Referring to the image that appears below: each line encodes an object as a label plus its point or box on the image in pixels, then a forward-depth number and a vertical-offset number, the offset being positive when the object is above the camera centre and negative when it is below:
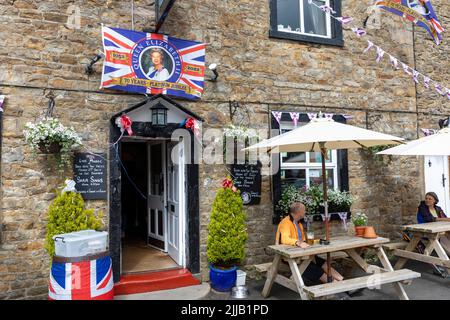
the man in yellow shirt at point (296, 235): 4.88 -0.81
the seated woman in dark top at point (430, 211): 6.39 -0.70
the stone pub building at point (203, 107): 4.79 +1.10
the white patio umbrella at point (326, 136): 4.25 +0.44
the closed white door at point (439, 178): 7.66 -0.16
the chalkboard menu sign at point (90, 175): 5.00 +0.04
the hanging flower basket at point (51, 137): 4.55 +0.53
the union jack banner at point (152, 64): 5.19 +1.67
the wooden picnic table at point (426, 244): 5.45 -1.13
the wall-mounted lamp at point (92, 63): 5.05 +1.58
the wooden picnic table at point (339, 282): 4.17 -1.24
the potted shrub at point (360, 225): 5.39 -0.81
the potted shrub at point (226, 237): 5.25 -0.89
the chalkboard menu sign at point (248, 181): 5.91 -0.10
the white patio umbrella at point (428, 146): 5.51 +0.38
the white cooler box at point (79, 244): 3.99 -0.72
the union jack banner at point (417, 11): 6.25 +2.80
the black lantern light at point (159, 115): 5.25 +0.88
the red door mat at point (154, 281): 5.04 -1.47
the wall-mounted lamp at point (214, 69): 5.67 +1.65
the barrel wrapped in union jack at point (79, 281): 3.93 -1.11
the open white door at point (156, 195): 6.46 -0.34
